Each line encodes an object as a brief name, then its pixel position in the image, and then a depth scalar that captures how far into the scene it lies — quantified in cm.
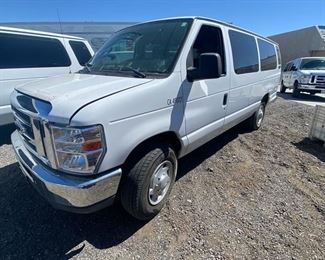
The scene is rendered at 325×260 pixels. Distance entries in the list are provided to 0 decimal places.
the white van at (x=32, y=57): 477
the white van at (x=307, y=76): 1224
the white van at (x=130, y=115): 197
